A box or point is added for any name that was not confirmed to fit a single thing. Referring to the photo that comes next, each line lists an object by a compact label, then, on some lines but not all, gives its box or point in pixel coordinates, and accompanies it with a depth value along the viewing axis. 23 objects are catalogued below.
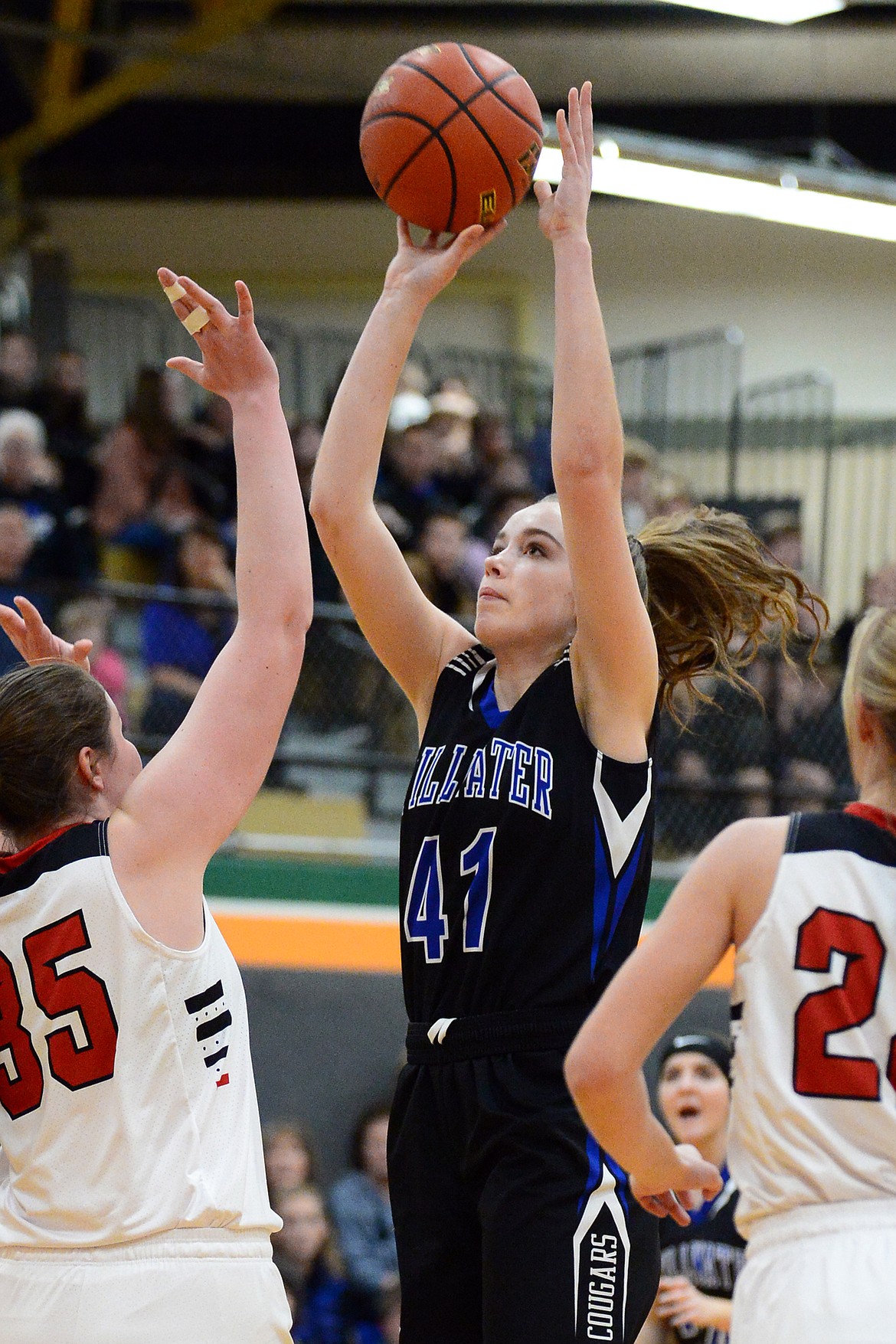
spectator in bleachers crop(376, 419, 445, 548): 22.64
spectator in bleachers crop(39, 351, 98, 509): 22.06
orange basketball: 6.70
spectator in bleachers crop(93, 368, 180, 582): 20.97
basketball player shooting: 5.28
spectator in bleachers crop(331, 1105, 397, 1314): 14.41
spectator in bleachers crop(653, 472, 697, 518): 21.97
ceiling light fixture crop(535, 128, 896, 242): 19.06
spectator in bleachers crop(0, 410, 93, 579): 19.42
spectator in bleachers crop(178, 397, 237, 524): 22.50
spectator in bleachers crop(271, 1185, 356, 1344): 14.12
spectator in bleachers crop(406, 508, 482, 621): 19.73
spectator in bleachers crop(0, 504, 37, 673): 16.87
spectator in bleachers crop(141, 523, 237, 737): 16.27
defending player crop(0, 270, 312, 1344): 4.77
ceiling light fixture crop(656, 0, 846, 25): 16.53
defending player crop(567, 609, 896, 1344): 4.05
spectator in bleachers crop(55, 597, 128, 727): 16.12
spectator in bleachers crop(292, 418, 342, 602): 19.05
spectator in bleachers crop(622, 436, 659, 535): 21.31
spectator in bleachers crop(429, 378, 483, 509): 23.80
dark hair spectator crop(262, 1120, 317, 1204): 14.64
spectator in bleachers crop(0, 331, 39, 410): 22.77
